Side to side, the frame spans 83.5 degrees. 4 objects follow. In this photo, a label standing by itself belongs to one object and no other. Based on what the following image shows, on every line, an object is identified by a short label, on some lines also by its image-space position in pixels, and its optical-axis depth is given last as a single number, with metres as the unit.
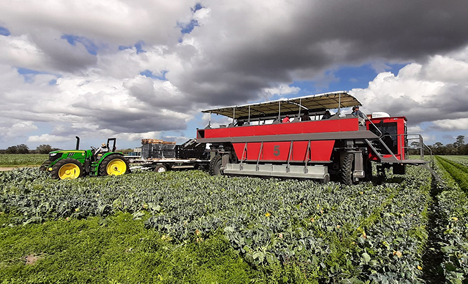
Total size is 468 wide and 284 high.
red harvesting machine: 10.12
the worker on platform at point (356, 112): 10.40
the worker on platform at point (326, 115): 11.96
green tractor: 12.19
